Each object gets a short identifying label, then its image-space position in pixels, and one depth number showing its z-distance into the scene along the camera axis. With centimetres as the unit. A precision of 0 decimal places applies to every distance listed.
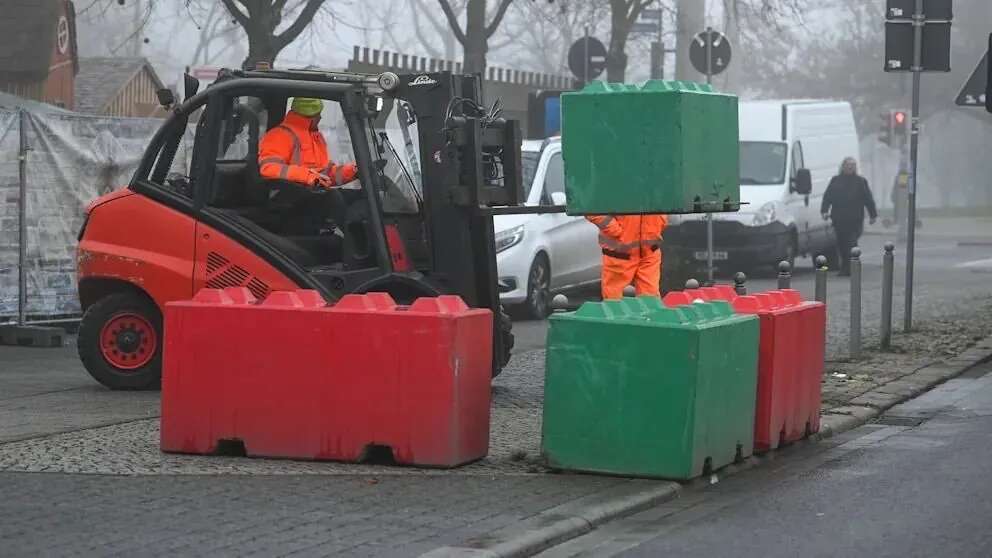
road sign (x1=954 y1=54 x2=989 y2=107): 1855
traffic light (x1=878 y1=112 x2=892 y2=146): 5053
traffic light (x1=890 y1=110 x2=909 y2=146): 5028
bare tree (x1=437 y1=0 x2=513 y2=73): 2805
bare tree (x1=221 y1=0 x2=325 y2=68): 2214
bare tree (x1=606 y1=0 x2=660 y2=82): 3309
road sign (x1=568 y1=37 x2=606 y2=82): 2741
